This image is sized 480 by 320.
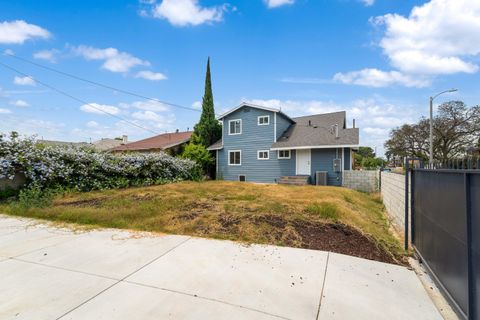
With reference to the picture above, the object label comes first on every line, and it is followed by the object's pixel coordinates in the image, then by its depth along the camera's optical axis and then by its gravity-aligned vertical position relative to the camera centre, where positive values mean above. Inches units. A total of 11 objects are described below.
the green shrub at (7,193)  296.1 -36.5
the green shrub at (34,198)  251.9 -38.6
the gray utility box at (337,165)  534.7 -0.1
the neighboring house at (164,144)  765.7 +74.6
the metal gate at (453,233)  72.2 -26.2
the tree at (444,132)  884.0 +129.7
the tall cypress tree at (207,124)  721.6 +127.4
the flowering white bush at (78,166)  307.4 -2.0
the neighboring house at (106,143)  1292.6 +125.9
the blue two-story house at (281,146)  542.9 +45.7
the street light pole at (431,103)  509.3 +149.6
